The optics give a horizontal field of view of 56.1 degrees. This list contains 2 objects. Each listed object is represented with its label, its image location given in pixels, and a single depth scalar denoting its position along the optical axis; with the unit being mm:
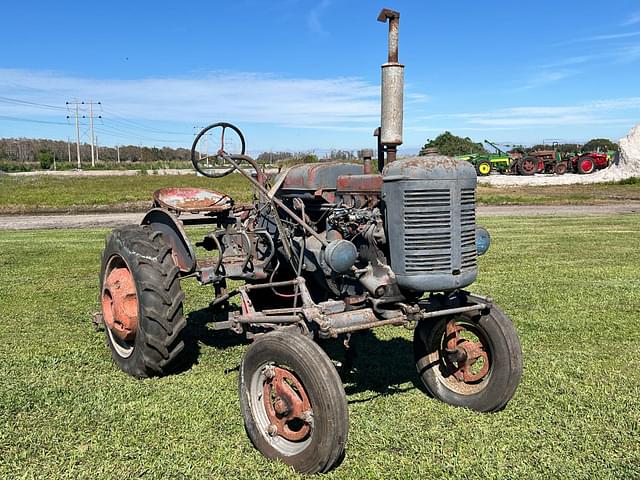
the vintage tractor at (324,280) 3578
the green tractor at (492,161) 38531
